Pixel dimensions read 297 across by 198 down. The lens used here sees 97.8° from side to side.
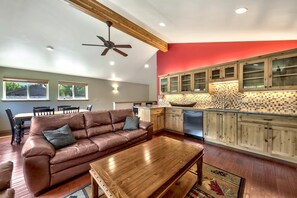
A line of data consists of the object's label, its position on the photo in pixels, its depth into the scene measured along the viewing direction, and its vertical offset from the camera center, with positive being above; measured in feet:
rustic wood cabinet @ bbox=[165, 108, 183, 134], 14.05 -2.39
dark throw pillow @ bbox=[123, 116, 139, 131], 10.78 -2.09
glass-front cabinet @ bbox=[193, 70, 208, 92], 13.08 +1.80
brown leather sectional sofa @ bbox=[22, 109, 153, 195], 5.69 -2.67
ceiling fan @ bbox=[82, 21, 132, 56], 10.69 +4.53
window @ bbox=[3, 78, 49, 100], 15.14 +1.18
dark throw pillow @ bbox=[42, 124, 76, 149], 7.09 -2.18
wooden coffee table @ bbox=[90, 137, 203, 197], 3.88 -2.59
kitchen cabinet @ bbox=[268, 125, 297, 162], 7.74 -2.70
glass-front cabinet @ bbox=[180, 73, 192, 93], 14.49 +1.87
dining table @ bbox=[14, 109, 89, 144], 11.35 -2.06
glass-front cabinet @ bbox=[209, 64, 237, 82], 11.03 +2.31
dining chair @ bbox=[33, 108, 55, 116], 11.93 -1.22
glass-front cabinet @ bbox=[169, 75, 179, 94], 15.79 +1.82
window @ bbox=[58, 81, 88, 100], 18.85 +1.24
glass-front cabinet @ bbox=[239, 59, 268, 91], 9.52 +1.80
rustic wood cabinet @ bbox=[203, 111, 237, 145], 10.24 -2.41
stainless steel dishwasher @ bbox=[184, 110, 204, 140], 12.29 -2.47
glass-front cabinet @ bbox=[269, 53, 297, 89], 8.45 +1.79
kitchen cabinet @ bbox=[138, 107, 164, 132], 14.35 -1.99
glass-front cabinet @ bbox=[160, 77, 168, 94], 17.11 +1.82
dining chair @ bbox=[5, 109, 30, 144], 11.42 -2.29
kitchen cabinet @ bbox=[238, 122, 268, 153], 8.78 -2.70
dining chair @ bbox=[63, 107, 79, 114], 13.69 -1.14
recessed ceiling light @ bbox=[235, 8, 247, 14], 6.52 +4.52
